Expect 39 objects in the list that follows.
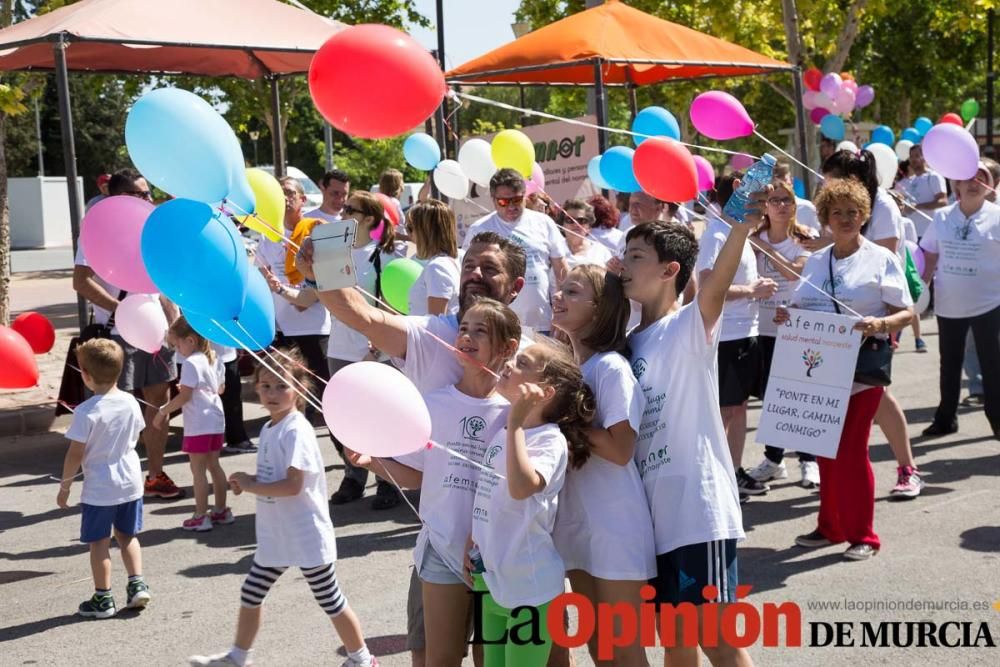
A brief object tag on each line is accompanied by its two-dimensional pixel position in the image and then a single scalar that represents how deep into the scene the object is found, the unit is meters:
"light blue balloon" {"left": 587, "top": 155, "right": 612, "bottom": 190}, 9.04
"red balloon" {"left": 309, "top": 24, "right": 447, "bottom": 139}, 3.74
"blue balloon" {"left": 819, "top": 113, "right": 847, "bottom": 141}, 14.65
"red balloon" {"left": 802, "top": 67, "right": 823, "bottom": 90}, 16.83
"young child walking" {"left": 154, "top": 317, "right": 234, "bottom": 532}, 6.74
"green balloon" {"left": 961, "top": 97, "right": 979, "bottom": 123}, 20.10
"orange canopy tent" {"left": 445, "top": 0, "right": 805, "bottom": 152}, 10.66
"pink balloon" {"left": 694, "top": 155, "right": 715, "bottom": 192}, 6.98
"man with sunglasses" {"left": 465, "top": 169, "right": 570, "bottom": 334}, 6.84
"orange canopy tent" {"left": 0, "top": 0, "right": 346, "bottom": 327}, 8.55
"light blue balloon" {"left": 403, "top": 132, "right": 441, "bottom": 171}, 8.98
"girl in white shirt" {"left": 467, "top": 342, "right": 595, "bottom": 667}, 3.28
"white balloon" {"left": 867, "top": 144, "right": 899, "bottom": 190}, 10.32
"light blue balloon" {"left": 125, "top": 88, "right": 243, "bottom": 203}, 3.68
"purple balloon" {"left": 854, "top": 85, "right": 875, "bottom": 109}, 17.78
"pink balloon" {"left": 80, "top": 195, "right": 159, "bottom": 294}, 4.43
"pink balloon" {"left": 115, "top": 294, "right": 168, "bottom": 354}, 6.32
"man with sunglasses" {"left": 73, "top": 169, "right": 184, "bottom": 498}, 7.46
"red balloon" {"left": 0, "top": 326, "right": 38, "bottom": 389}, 5.36
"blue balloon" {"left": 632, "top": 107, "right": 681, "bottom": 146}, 7.69
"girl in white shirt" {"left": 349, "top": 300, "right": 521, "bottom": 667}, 3.48
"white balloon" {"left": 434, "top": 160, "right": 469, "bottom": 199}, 9.34
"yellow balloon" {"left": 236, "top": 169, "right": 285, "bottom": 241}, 5.45
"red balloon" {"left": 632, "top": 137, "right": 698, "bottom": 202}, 5.08
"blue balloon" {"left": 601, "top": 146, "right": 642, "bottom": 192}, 8.17
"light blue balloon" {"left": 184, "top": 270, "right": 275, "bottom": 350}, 3.88
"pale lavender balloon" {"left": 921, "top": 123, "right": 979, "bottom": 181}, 7.32
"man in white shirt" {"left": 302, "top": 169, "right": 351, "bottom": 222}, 8.02
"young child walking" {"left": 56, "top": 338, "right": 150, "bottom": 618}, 5.31
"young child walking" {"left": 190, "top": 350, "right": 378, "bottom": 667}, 4.39
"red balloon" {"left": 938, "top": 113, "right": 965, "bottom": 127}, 13.38
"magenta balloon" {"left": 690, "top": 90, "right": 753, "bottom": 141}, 7.12
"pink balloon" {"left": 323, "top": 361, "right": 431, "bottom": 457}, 3.31
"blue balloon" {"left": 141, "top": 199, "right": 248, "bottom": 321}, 3.47
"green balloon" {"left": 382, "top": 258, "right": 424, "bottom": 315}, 6.54
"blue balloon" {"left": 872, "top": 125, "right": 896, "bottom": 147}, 15.71
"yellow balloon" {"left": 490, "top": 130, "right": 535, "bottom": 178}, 8.27
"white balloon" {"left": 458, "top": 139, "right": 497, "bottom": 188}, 8.81
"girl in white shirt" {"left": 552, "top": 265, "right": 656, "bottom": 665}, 3.34
